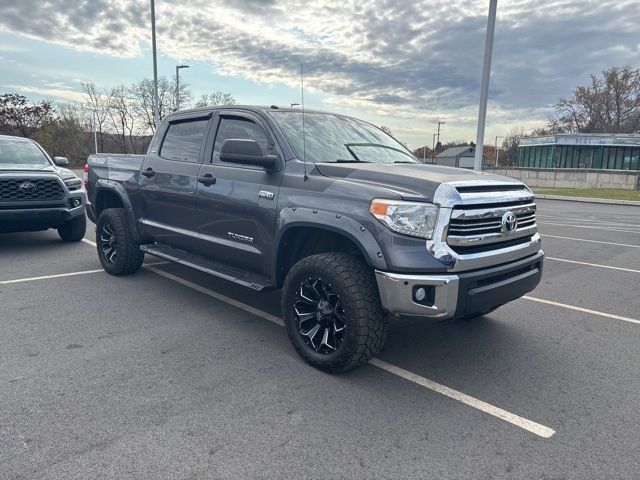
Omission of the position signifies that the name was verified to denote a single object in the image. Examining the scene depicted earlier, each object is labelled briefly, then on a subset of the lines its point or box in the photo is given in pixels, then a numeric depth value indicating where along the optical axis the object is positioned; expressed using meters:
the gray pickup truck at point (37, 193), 7.05
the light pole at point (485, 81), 10.88
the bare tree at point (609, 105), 51.50
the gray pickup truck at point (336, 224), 3.14
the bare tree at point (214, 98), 52.62
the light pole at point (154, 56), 18.22
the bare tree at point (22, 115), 45.03
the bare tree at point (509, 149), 84.94
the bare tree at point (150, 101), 52.03
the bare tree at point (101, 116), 60.44
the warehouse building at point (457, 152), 64.32
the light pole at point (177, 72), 24.14
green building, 42.75
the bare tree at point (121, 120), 59.94
